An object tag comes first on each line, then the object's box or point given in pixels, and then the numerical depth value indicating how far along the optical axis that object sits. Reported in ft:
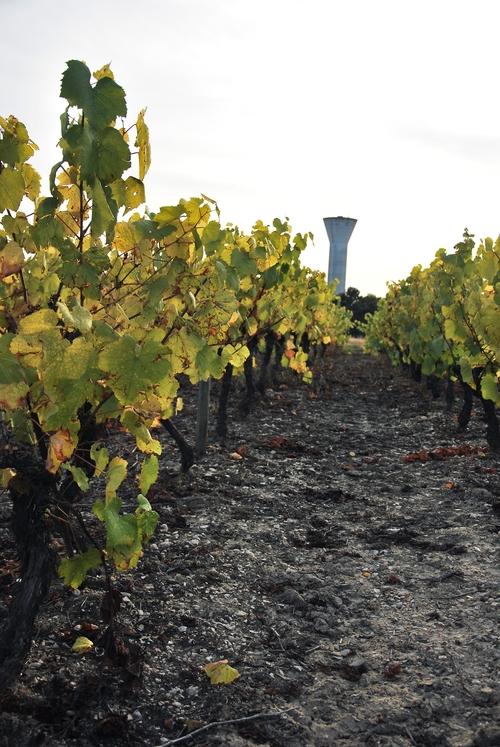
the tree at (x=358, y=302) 137.69
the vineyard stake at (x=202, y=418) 21.81
